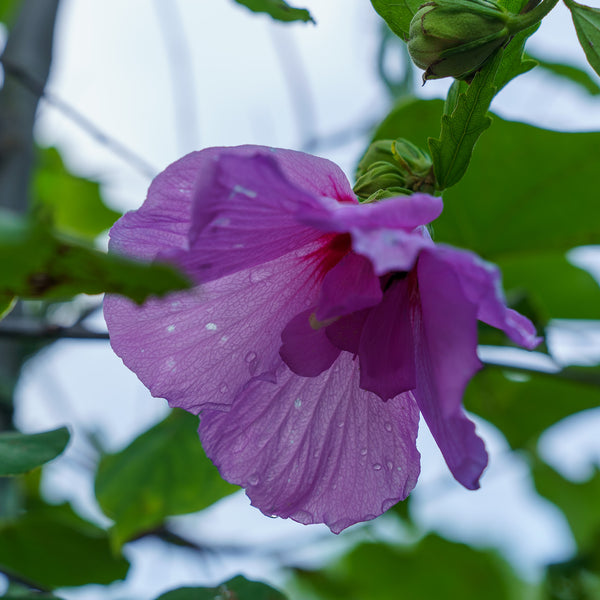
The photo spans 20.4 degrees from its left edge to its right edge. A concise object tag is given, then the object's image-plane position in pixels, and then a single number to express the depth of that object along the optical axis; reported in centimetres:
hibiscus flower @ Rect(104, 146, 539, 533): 29
